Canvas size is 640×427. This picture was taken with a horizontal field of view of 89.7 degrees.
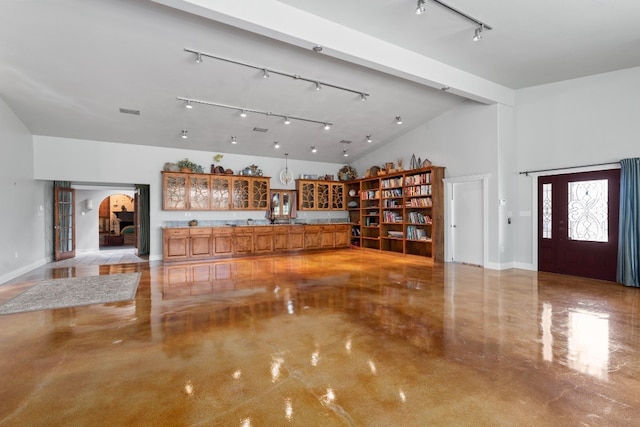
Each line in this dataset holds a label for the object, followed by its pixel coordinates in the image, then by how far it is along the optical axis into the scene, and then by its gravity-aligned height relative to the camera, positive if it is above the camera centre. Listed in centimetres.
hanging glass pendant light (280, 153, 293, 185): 971 +106
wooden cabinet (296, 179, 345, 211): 1006 +52
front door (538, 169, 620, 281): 568 -29
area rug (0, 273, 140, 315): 429 -122
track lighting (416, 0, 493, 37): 386 +251
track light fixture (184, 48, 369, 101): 484 +237
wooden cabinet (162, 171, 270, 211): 821 +55
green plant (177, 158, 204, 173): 836 +123
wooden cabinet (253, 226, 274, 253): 891 -79
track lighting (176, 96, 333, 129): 619 +214
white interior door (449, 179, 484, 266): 725 -30
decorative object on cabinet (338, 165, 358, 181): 1084 +124
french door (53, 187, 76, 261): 849 -28
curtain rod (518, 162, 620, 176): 570 +77
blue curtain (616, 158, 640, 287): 523 -26
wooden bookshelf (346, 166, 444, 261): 789 -6
